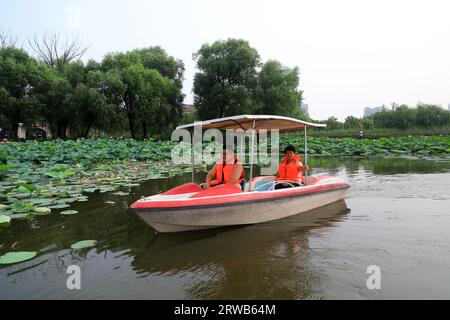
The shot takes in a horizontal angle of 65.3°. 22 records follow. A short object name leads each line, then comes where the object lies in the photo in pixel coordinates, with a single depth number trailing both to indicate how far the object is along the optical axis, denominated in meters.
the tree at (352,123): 43.81
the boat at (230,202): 4.49
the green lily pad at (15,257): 3.58
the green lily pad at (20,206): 5.27
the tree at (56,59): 40.59
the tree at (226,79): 33.72
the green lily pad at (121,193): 7.43
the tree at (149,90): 30.11
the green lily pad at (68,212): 5.62
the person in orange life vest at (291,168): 6.34
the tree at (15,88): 27.52
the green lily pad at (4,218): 4.60
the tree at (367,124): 42.62
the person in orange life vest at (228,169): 5.42
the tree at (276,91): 34.34
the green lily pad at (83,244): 4.22
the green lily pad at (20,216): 5.03
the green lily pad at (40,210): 5.26
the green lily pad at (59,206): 5.78
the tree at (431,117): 35.81
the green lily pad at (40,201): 5.94
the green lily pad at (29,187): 5.49
